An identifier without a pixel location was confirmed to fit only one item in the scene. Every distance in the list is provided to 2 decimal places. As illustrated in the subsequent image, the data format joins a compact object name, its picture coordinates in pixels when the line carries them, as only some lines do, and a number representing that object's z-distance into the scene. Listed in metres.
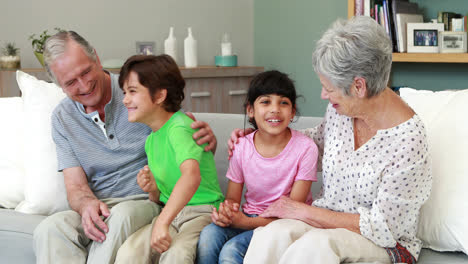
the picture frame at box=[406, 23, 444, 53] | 3.08
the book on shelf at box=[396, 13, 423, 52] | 3.19
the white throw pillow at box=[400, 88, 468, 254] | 1.57
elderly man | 1.98
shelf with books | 2.93
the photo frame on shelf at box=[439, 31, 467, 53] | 2.95
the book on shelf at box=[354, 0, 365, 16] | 3.33
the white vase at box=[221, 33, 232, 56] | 4.38
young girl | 1.71
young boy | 1.69
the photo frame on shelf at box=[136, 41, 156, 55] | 4.39
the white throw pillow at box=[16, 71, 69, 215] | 2.04
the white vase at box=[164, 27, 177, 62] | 4.23
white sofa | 1.59
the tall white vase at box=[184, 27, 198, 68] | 4.25
